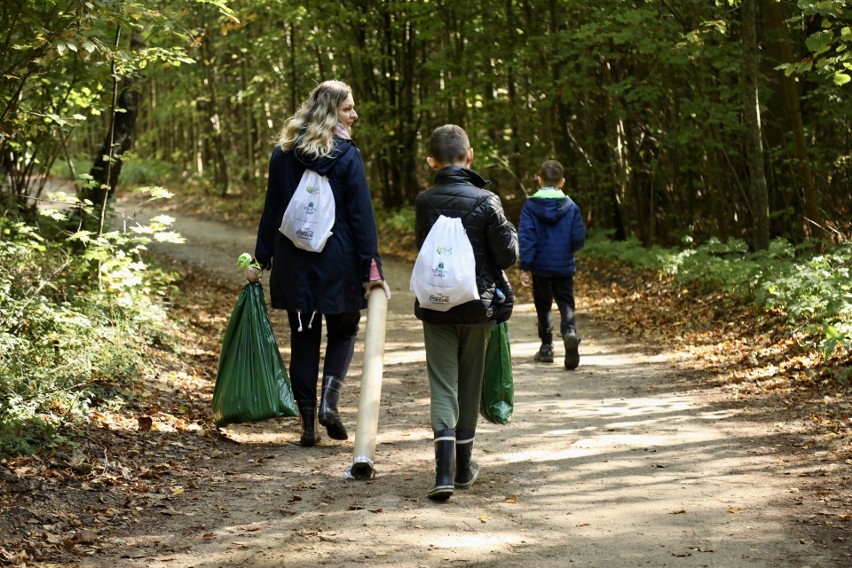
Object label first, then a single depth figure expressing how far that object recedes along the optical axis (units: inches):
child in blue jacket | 366.3
